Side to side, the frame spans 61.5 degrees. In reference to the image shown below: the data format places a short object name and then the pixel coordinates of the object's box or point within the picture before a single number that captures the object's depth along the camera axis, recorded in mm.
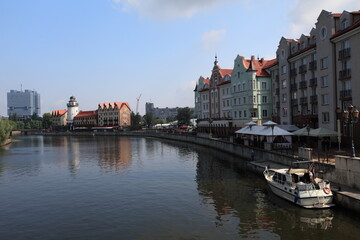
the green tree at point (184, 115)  160500
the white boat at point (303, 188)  23281
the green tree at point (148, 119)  185875
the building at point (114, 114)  189500
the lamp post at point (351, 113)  25448
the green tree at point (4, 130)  96188
